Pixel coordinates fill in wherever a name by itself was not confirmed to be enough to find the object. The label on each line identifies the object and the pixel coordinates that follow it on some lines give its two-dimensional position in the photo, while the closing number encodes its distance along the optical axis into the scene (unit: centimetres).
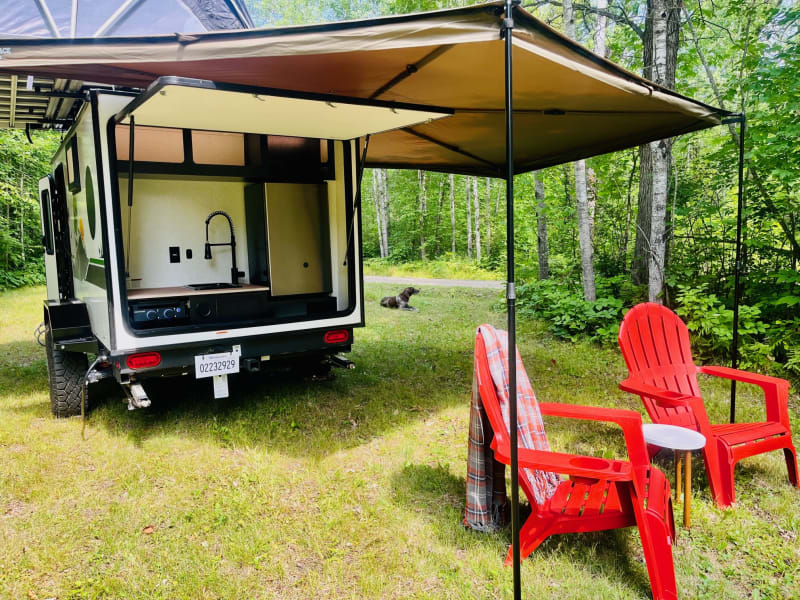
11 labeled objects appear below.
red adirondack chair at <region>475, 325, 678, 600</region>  221
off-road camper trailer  369
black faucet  509
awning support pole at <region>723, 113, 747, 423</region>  390
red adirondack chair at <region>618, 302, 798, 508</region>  303
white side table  278
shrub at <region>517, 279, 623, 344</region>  712
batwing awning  272
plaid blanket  267
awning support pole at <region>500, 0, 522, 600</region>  208
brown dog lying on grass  1067
